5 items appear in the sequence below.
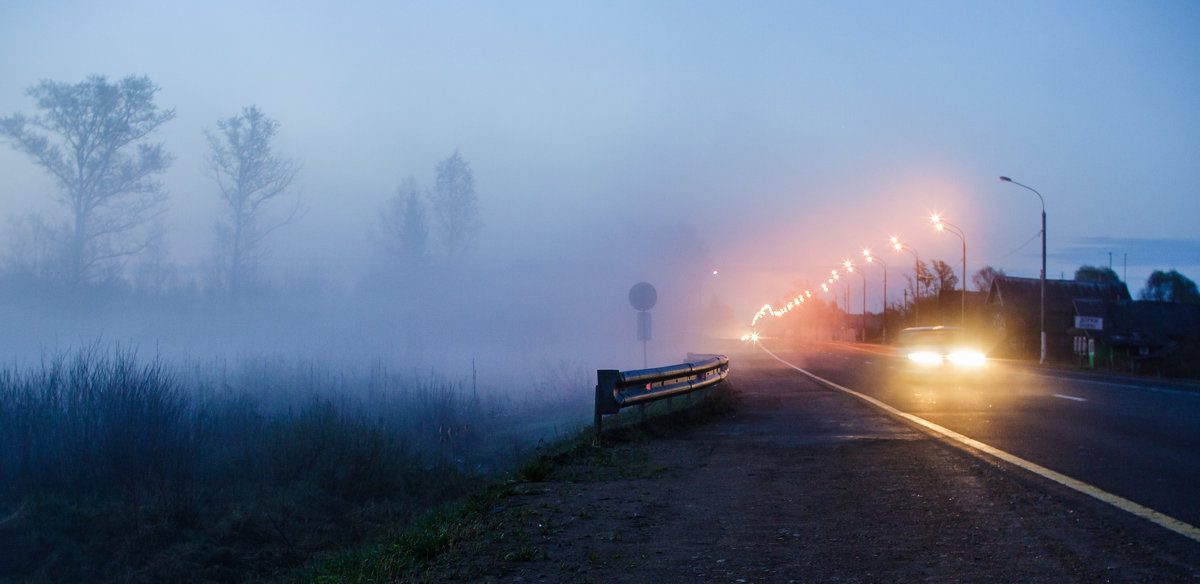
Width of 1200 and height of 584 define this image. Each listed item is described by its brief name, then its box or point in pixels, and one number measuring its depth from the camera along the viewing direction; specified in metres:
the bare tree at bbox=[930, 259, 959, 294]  113.29
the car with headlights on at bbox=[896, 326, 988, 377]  32.94
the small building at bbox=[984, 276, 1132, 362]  70.44
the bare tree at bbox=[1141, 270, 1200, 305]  124.50
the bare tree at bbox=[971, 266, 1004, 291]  138.62
